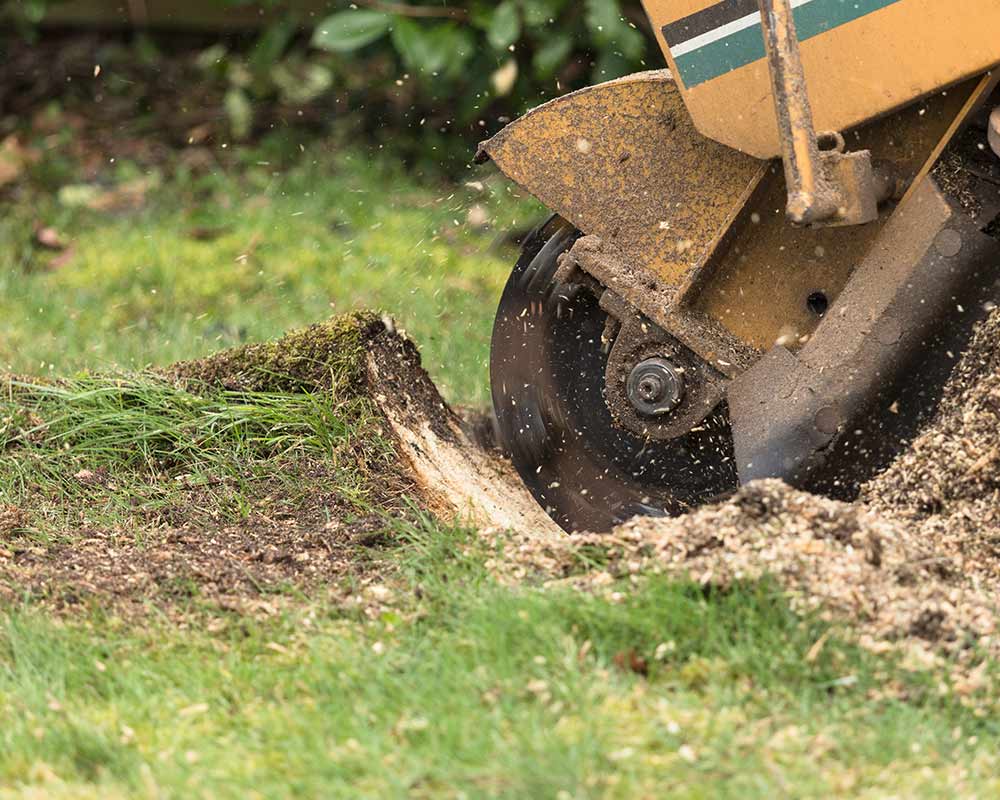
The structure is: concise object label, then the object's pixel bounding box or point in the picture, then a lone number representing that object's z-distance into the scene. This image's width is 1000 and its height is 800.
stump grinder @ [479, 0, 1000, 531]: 5.90
